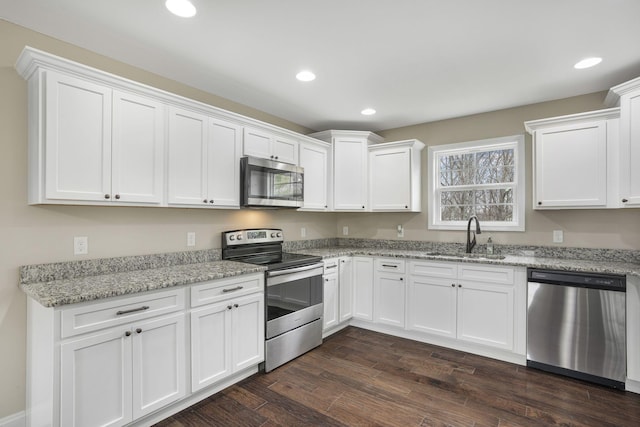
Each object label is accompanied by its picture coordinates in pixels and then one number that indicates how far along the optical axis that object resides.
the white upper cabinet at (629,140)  2.56
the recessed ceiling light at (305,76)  2.76
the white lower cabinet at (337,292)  3.58
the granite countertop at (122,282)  1.74
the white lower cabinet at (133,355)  1.70
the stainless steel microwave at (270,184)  3.04
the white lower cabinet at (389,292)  3.64
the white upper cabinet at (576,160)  2.82
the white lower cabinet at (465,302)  3.03
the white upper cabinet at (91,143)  1.94
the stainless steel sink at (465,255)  3.42
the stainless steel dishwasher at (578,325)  2.55
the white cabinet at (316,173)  3.84
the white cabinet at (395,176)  4.00
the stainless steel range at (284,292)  2.86
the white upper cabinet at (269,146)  3.15
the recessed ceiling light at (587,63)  2.49
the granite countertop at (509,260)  2.64
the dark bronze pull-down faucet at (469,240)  3.59
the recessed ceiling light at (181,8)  1.85
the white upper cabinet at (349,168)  4.14
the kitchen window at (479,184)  3.62
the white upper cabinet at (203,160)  2.57
